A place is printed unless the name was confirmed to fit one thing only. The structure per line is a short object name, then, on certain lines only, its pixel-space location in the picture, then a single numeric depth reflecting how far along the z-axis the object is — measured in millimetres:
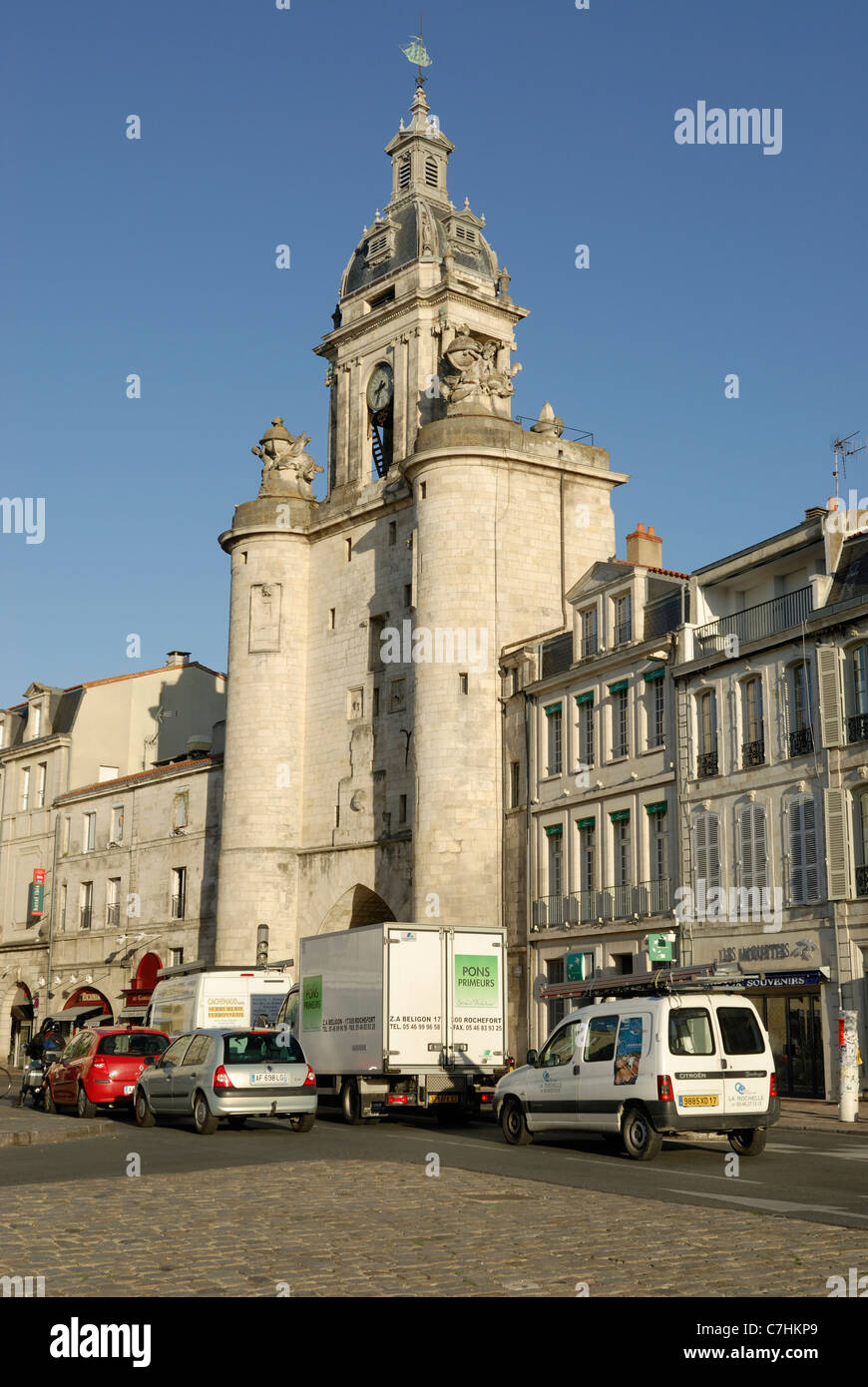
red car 24453
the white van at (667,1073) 15859
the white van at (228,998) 31172
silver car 20000
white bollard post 22781
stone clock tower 40812
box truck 22328
